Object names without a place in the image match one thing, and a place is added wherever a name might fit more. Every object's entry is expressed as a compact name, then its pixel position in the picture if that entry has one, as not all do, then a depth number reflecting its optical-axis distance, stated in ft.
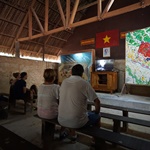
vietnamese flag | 20.54
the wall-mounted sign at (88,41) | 23.37
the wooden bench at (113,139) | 4.27
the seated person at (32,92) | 11.84
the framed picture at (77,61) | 22.31
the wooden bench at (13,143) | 6.04
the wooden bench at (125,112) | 6.86
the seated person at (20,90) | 11.65
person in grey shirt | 5.37
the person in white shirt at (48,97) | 6.61
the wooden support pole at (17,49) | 20.79
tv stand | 18.15
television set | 19.31
